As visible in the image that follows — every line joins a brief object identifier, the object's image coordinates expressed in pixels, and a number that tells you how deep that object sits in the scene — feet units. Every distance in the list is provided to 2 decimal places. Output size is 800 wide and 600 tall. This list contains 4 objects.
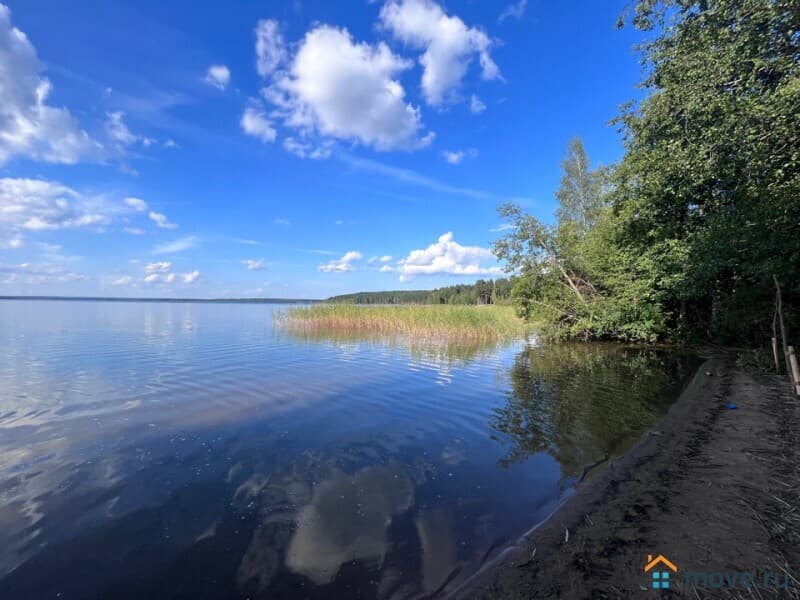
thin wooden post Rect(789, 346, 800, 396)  23.51
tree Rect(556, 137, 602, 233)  95.61
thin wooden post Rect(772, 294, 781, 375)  30.94
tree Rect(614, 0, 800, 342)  24.81
